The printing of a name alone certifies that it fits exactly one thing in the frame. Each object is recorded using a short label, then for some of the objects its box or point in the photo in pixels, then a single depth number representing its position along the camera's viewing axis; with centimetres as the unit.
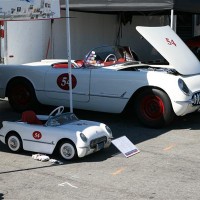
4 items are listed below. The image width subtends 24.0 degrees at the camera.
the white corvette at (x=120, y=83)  773
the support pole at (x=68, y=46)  667
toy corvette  596
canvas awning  1088
